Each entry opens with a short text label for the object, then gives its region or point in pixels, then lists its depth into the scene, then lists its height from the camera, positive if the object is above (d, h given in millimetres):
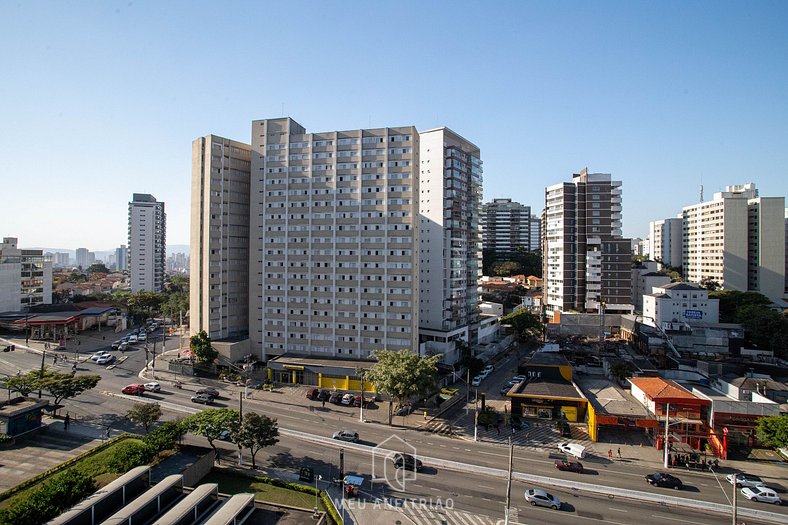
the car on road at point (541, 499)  36084 -19465
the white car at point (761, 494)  37344 -19590
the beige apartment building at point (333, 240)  74438 +4003
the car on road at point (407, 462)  42094 -19358
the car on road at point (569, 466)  42875 -19724
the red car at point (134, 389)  62156 -18313
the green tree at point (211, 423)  41344 -15396
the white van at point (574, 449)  46219 -19687
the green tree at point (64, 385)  50781 -14666
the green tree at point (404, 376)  53031 -13828
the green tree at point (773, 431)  43375 -16566
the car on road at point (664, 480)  39969 -19658
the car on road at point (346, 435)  48969 -19357
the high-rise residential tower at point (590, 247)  119188 +5106
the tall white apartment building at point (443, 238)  87250 +5273
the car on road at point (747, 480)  40259 -19869
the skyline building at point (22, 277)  107069 -4489
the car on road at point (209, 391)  62391 -18720
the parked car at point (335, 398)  63028 -19576
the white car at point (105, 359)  78562 -17839
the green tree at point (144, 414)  45844 -16186
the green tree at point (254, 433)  40656 -15961
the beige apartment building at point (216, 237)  80438 +4591
